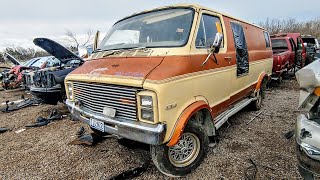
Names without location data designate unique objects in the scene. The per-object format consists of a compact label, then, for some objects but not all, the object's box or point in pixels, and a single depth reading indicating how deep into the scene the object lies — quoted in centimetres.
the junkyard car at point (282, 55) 861
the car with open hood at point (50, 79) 584
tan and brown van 275
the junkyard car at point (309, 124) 225
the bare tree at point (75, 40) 4252
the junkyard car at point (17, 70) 1037
